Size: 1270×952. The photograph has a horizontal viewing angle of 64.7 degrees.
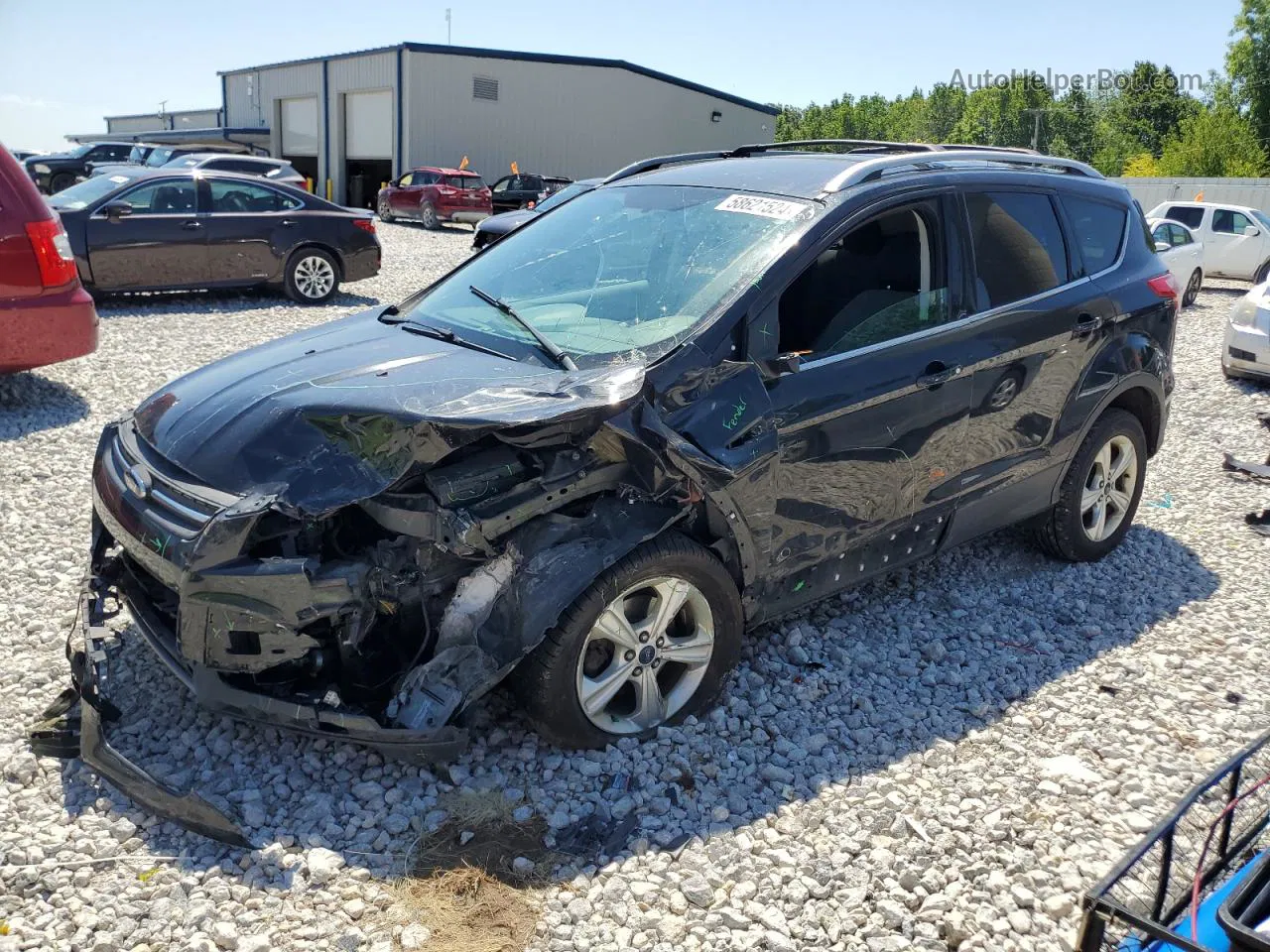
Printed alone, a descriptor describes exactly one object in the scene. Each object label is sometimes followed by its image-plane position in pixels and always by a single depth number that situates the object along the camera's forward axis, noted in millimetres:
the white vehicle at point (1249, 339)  10000
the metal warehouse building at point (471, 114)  32781
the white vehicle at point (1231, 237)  18625
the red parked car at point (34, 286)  6574
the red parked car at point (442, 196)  26734
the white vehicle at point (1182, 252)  15616
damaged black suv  3004
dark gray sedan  10828
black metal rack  2121
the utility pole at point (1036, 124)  73875
